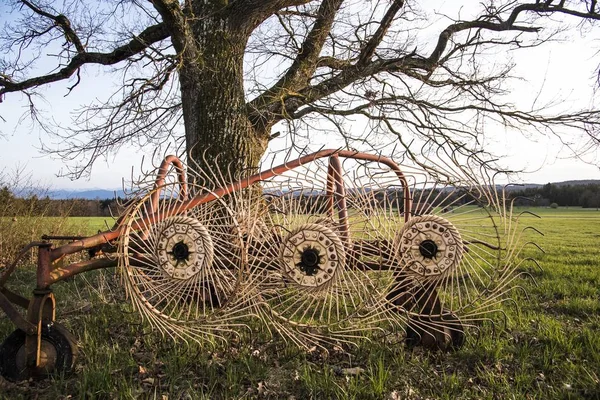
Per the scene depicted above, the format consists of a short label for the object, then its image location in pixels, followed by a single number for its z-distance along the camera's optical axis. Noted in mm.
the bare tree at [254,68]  5250
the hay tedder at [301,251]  2836
